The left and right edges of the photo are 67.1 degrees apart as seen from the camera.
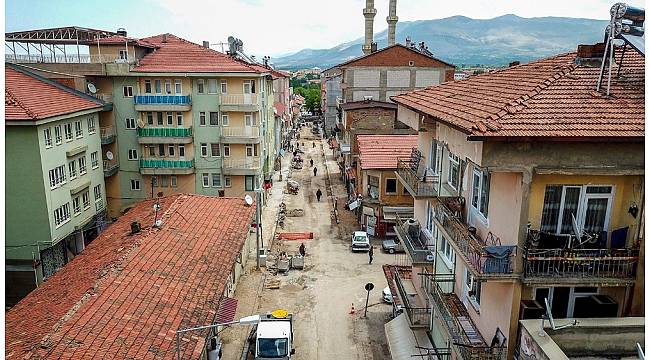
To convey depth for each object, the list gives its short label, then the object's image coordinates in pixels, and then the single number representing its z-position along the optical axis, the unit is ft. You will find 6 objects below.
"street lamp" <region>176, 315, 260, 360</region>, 42.91
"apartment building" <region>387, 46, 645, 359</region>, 38.17
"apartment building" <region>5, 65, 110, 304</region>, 90.43
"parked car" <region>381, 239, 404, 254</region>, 116.16
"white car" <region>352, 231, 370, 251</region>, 115.96
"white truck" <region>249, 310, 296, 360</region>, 70.54
